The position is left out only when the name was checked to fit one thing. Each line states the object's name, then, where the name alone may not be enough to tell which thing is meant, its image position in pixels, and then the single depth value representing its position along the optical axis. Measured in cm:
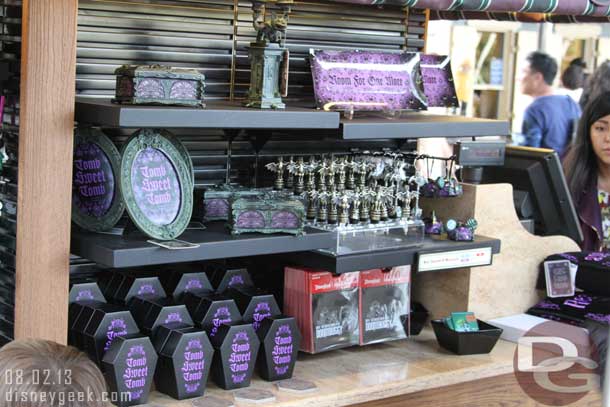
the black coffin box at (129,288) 272
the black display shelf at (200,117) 237
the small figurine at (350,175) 301
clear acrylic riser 288
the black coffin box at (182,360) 253
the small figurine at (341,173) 297
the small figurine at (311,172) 292
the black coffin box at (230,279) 292
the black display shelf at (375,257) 282
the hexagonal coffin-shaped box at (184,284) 281
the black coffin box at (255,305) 278
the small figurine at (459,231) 320
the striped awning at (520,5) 299
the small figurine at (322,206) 290
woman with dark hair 392
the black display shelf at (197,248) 242
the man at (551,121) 678
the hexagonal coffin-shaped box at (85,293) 263
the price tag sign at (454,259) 304
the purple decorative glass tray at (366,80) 290
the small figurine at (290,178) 292
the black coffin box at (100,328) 251
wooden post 234
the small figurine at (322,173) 295
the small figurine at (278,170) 292
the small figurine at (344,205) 289
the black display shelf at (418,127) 281
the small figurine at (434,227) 327
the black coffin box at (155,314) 261
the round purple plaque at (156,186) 256
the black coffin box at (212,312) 268
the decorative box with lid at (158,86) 246
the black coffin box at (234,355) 262
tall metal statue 272
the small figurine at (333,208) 289
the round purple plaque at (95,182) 254
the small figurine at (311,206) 292
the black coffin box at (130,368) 244
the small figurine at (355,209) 292
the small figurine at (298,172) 289
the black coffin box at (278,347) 272
